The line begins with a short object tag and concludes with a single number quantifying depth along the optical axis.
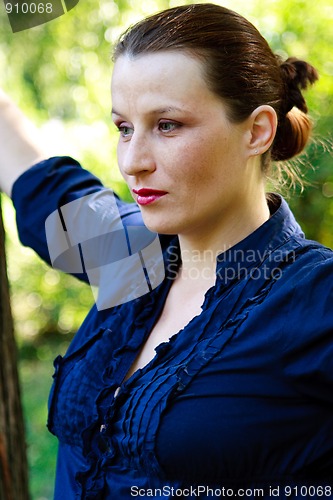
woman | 1.58
